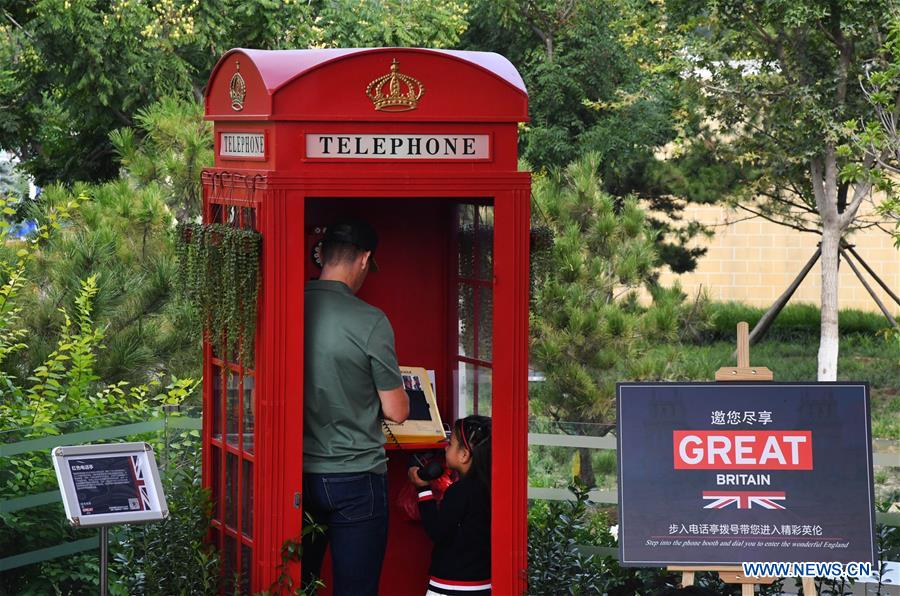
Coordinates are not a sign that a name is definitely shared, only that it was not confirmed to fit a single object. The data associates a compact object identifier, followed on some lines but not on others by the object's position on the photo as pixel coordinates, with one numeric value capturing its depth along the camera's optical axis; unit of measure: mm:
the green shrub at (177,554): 12008
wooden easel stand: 11008
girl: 11836
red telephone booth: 10867
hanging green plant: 10836
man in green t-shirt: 11000
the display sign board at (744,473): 10984
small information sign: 10789
